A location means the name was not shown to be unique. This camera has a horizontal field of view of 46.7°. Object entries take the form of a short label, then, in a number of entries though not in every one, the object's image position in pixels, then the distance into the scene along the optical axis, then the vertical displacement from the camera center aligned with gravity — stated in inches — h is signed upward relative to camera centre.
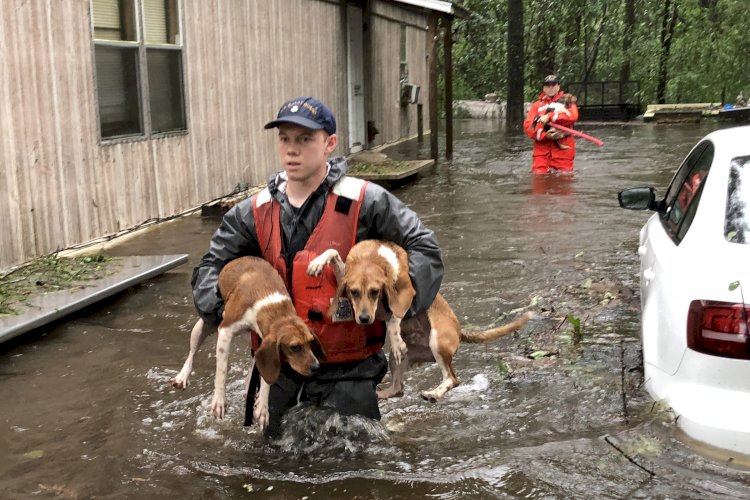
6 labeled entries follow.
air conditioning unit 929.5 +8.8
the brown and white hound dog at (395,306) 141.3 -33.5
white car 133.6 -34.6
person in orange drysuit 588.1 -20.5
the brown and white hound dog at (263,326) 142.6 -36.4
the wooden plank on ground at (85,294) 242.5 -57.4
